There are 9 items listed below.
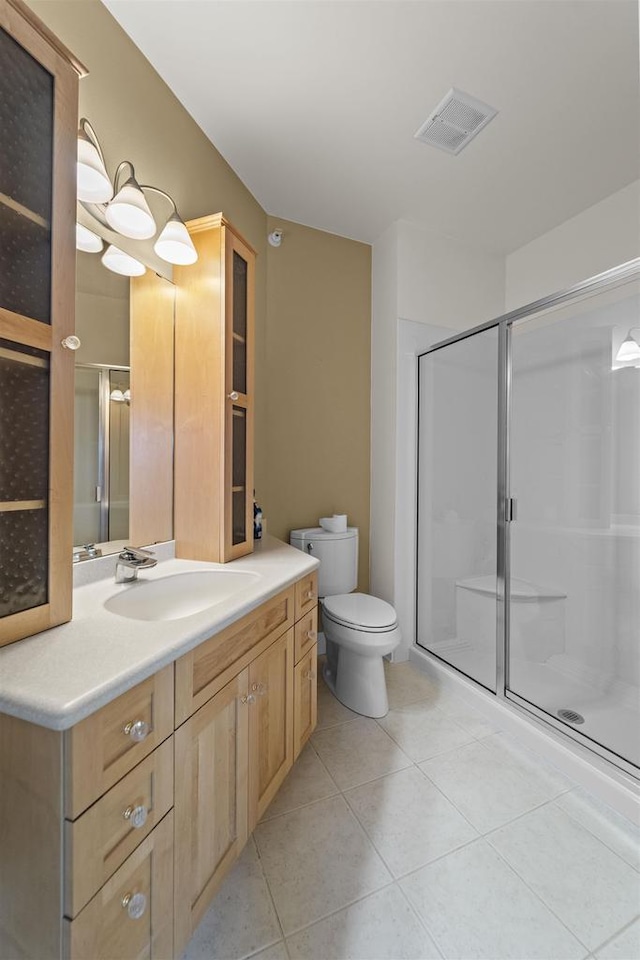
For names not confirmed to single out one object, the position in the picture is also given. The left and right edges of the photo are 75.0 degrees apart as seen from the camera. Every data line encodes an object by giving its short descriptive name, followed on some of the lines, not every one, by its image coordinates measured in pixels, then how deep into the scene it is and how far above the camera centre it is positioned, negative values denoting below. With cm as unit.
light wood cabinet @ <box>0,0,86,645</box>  85 +34
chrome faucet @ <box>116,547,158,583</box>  129 -26
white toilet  194 -72
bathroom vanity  67 -57
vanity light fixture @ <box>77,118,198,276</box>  117 +84
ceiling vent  168 +152
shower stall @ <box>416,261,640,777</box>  174 -15
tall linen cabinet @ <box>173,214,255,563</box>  162 +33
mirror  132 +25
